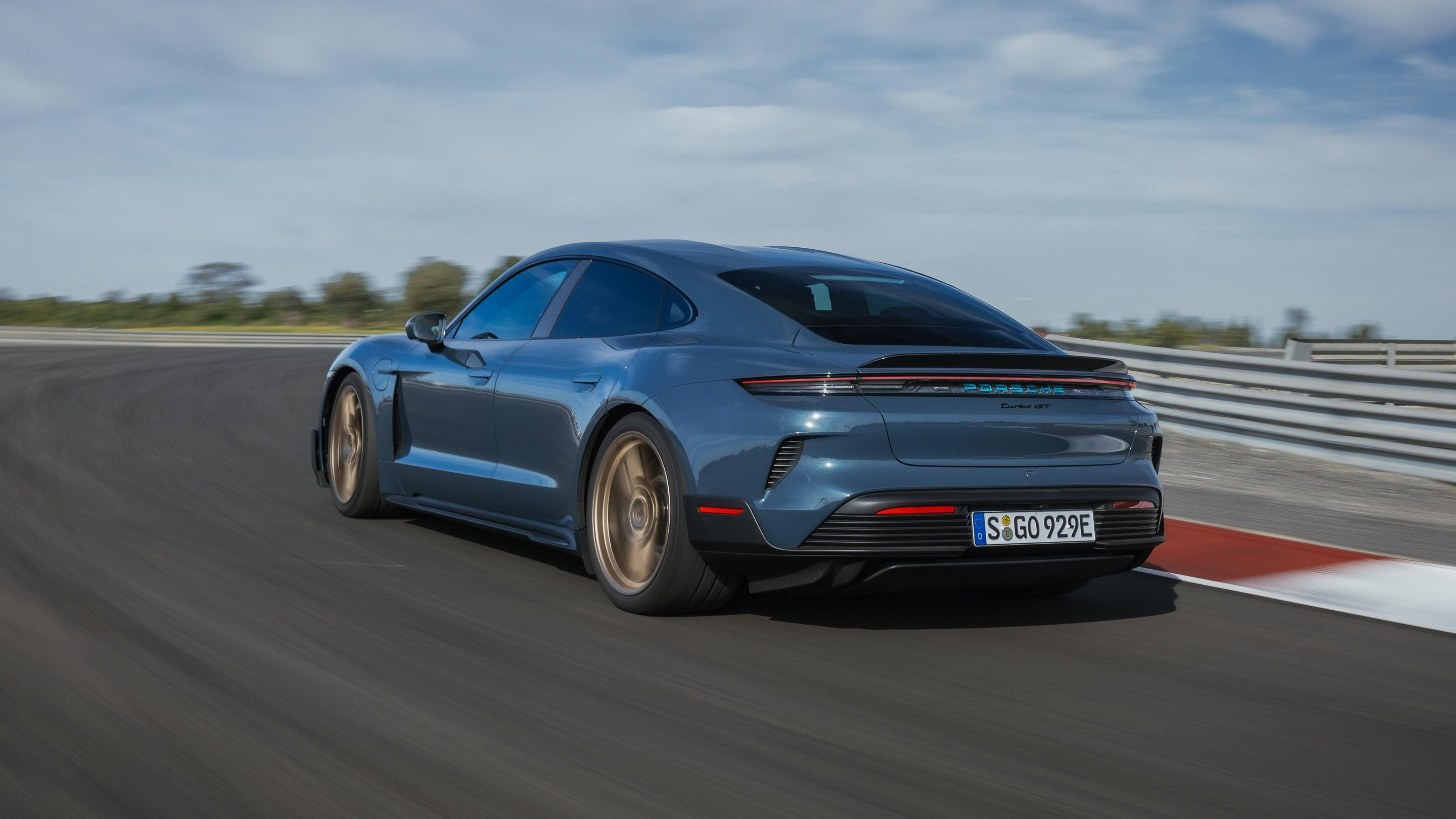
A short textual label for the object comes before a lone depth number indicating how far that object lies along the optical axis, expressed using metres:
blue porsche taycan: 4.39
